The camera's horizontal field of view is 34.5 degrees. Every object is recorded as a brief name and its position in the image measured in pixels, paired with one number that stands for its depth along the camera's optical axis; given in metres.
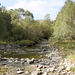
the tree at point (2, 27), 27.80
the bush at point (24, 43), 34.35
